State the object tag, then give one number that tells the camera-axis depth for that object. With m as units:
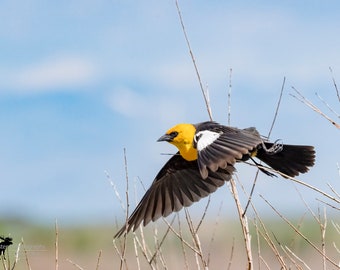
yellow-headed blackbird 9.19
